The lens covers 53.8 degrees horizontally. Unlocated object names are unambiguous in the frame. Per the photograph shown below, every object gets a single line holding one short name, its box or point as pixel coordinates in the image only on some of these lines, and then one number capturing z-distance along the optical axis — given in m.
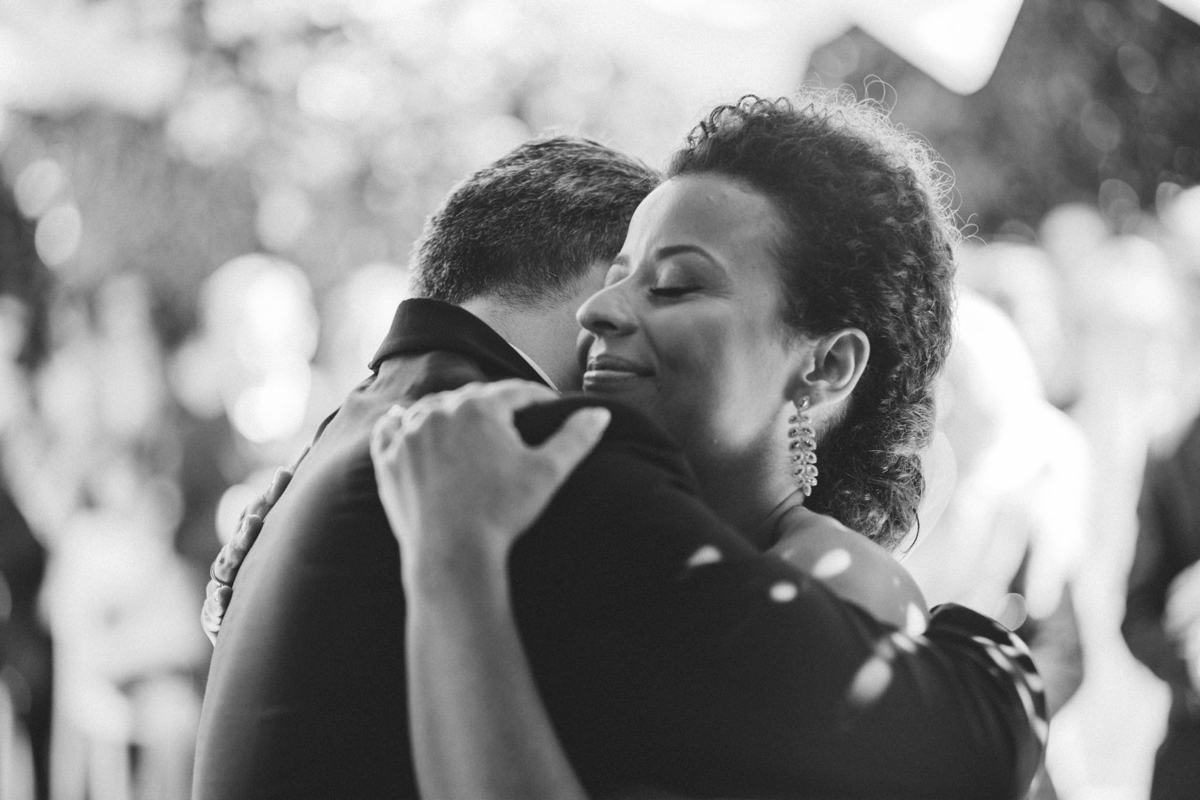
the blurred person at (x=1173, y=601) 5.96
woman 1.76
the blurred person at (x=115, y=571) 7.05
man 1.23
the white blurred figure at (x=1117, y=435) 6.07
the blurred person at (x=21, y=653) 7.21
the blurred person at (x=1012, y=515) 5.97
